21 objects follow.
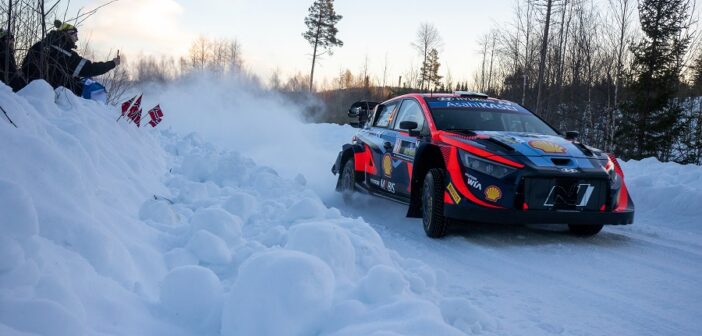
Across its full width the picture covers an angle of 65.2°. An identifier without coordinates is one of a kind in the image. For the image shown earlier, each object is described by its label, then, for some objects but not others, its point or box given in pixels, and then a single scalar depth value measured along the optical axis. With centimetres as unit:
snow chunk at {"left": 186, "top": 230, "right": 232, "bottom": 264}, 322
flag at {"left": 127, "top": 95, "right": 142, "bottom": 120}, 777
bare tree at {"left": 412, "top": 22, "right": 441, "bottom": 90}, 4850
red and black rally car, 484
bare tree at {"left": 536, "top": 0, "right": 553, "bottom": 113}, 2220
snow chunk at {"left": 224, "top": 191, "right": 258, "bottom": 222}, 453
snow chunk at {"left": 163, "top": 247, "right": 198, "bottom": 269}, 317
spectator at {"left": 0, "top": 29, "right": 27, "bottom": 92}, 532
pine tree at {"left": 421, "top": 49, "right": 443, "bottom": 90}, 4972
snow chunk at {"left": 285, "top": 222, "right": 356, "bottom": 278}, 313
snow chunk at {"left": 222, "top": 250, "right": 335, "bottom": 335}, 230
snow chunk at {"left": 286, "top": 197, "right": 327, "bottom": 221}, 455
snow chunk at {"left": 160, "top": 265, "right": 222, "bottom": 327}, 246
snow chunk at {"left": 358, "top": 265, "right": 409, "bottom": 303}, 273
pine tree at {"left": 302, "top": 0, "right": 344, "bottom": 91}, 4781
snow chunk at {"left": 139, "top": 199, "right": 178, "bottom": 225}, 388
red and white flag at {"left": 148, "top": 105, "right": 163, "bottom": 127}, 888
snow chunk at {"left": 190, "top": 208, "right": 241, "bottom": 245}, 357
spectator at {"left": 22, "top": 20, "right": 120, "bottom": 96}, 592
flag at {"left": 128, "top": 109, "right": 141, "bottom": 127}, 784
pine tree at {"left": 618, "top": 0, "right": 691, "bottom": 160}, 2269
